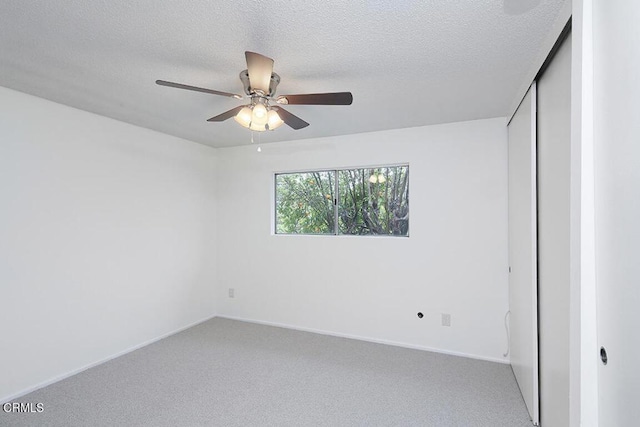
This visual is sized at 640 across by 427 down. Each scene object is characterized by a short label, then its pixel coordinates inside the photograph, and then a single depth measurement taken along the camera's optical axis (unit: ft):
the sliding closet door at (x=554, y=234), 4.97
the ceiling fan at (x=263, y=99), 5.14
